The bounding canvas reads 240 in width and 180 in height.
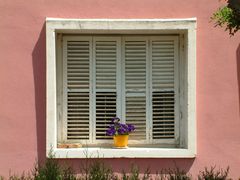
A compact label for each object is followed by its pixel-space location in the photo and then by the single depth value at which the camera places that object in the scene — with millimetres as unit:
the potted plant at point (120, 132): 6693
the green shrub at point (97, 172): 6306
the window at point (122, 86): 6828
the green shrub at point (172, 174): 6469
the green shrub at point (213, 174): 6300
